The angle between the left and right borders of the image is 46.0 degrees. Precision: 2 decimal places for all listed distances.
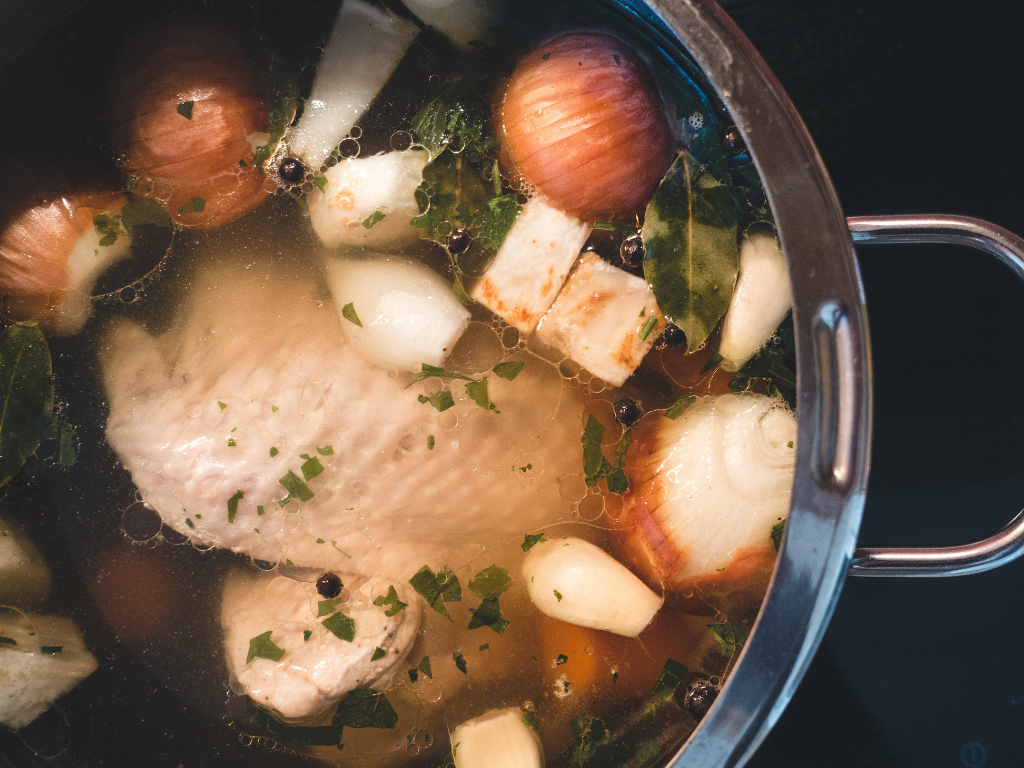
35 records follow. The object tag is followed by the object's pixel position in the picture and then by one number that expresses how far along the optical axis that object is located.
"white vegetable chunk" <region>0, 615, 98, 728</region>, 0.30
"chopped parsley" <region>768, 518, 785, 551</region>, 0.29
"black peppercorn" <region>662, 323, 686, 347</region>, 0.29
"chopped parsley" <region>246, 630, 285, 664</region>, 0.30
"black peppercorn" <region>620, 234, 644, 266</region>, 0.29
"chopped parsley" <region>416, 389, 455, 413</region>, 0.30
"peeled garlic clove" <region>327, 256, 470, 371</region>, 0.29
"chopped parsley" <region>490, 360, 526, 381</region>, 0.30
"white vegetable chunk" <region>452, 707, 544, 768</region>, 0.29
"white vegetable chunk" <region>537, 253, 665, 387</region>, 0.29
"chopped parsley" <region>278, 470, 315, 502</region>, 0.30
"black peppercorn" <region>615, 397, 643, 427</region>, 0.30
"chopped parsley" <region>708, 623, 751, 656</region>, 0.29
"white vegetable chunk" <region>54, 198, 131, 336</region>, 0.30
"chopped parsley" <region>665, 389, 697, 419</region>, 0.29
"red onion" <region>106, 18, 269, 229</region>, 0.30
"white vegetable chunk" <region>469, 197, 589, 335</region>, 0.29
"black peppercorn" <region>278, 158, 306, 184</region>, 0.30
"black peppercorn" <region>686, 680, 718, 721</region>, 0.29
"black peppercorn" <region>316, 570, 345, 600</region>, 0.30
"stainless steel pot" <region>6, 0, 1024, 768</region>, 0.25
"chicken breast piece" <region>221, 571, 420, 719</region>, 0.29
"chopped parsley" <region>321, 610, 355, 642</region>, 0.30
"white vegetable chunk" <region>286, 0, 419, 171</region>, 0.30
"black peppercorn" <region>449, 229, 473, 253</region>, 0.30
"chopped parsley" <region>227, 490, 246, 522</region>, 0.30
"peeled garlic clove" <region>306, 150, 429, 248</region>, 0.30
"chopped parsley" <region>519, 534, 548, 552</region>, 0.30
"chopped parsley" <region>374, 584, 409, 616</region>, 0.30
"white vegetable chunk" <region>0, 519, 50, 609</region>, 0.30
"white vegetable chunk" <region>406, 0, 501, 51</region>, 0.30
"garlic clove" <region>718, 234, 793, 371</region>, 0.28
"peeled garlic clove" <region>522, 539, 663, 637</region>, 0.29
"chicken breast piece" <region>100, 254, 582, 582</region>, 0.29
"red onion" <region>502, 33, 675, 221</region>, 0.29
